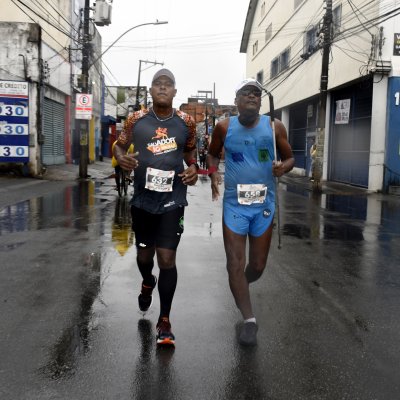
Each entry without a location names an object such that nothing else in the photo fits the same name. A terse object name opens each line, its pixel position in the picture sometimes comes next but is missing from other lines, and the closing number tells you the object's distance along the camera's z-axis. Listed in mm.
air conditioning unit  19703
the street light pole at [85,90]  19439
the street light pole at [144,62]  47591
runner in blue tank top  3891
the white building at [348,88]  17844
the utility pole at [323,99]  17547
